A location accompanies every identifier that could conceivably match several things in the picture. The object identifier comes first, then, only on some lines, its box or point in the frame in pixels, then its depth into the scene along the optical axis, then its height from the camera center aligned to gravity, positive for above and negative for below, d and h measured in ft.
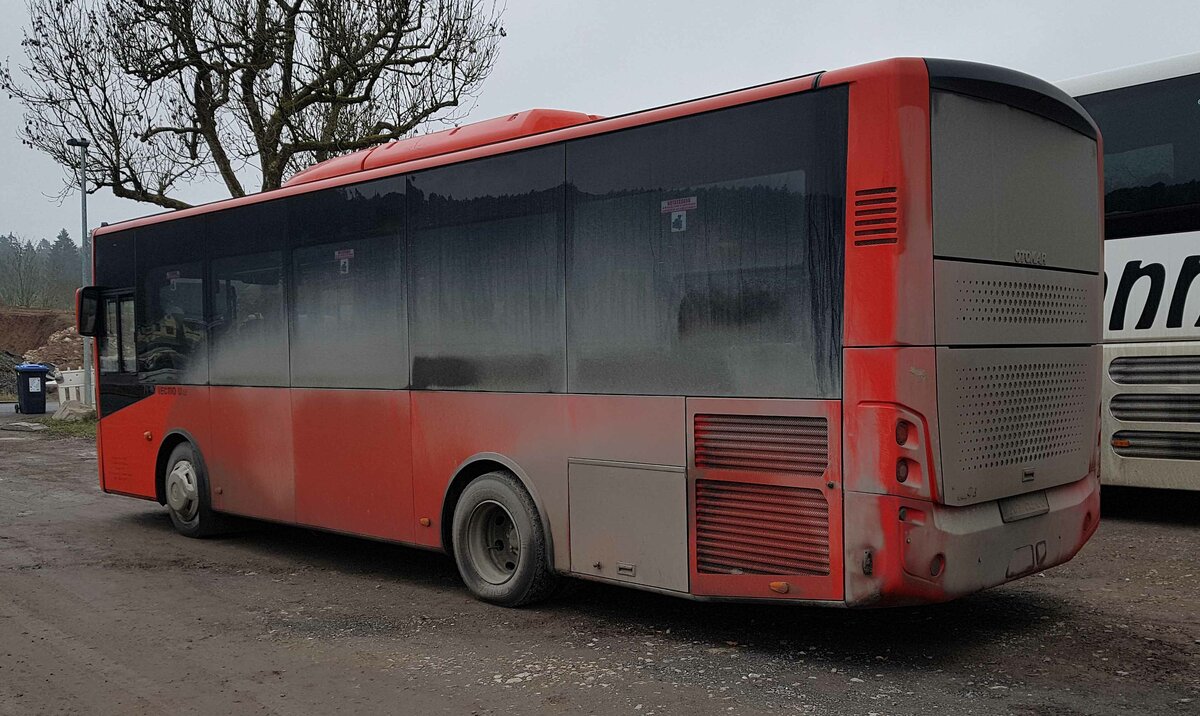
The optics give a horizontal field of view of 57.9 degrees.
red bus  17.03 +0.18
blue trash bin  95.25 -1.74
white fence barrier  97.81 -1.62
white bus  30.35 +1.86
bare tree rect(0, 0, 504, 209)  67.82 +18.61
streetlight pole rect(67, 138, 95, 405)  89.04 +1.49
